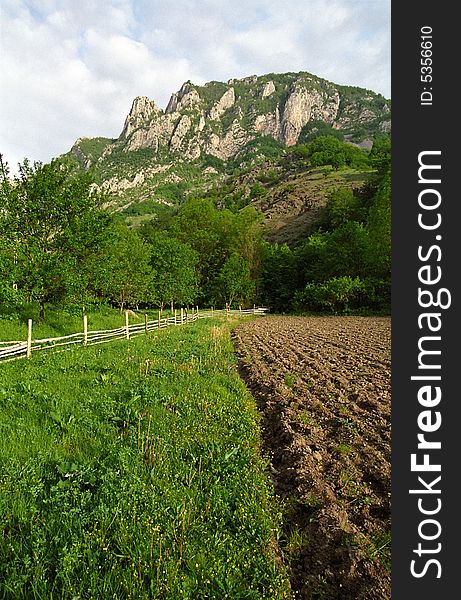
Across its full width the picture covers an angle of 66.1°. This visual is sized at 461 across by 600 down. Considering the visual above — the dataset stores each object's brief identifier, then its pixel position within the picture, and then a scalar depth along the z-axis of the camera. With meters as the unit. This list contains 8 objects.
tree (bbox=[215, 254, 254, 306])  53.25
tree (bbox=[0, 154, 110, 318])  19.23
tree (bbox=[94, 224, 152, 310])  33.66
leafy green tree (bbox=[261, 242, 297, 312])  59.09
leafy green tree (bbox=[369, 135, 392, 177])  73.02
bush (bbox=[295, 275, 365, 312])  45.69
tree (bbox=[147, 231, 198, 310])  39.56
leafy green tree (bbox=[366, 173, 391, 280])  43.53
